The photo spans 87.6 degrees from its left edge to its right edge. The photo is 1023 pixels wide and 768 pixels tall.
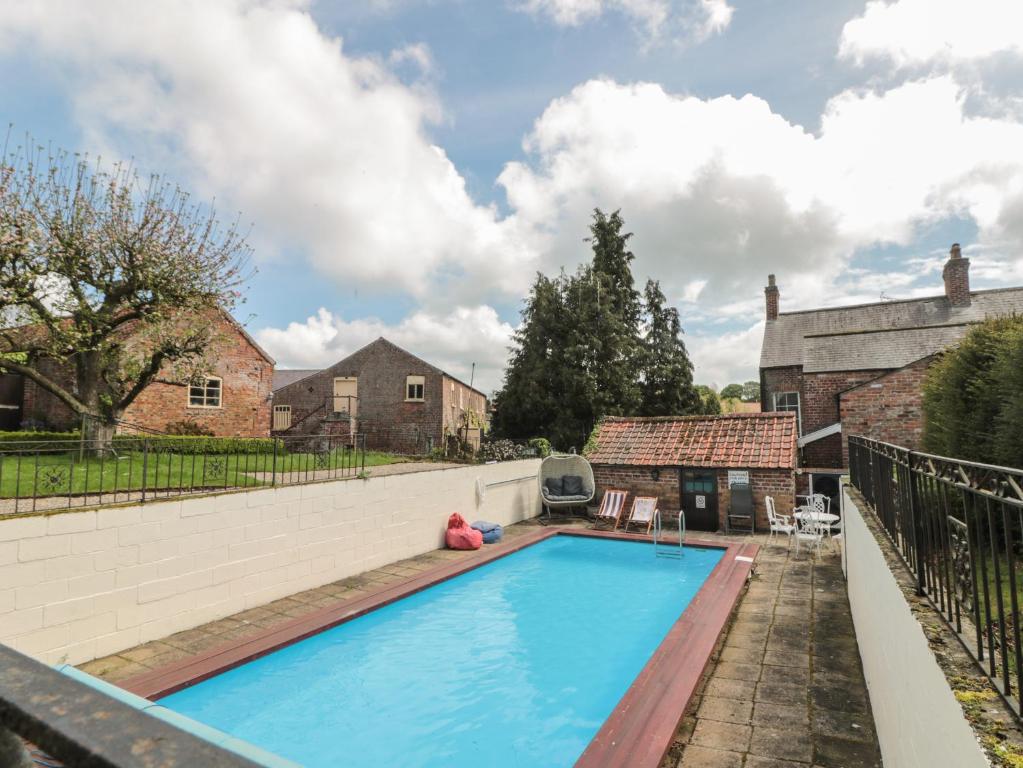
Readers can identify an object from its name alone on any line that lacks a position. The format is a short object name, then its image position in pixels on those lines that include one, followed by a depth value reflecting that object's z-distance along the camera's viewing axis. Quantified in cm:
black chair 1395
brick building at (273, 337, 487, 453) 2969
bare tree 1161
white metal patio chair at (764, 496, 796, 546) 1237
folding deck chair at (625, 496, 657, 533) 1455
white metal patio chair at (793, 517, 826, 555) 1117
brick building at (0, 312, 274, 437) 1812
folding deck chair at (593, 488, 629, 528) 1524
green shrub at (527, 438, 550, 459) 1841
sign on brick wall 1424
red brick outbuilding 1410
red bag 1227
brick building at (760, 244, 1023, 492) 1702
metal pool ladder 1244
